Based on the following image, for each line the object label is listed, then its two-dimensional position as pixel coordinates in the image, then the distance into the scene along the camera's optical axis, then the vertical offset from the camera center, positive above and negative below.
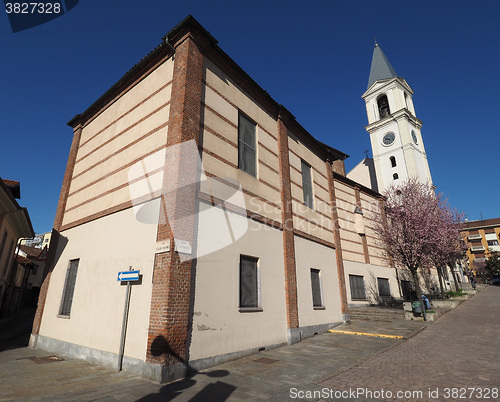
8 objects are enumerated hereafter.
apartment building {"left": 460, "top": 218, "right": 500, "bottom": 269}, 62.19 +10.78
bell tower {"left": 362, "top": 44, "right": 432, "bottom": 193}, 33.59 +20.10
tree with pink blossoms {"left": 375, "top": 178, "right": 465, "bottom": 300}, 18.55 +4.18
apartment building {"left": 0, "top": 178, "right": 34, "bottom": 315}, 14.88 +3.97
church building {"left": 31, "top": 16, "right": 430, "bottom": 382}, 6.73 +1.96
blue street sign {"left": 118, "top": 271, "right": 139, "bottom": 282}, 6.87 +0.40
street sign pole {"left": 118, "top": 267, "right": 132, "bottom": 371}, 6.61 -0.78
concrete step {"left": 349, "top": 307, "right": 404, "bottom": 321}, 14.27 -1.31
